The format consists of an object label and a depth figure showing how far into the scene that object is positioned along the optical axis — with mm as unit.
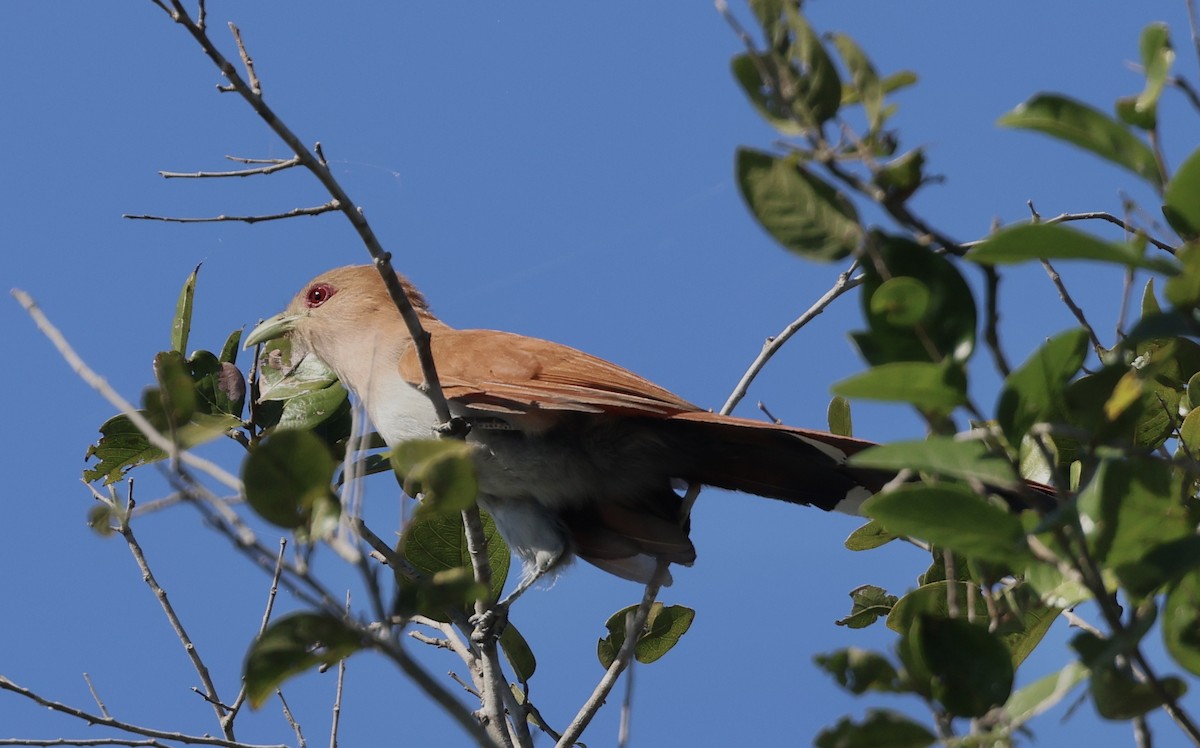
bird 7016
